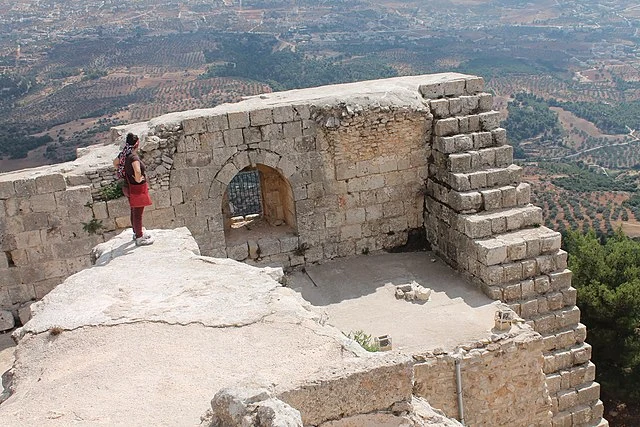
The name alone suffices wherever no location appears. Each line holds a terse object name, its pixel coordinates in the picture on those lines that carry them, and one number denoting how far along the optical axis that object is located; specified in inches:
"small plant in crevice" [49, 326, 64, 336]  221.0
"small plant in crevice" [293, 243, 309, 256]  445.4
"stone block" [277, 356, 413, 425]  168.9
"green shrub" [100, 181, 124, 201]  405.7
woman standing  320.5
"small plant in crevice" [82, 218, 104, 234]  402.3
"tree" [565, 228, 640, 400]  531.2
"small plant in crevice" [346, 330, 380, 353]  320.6
